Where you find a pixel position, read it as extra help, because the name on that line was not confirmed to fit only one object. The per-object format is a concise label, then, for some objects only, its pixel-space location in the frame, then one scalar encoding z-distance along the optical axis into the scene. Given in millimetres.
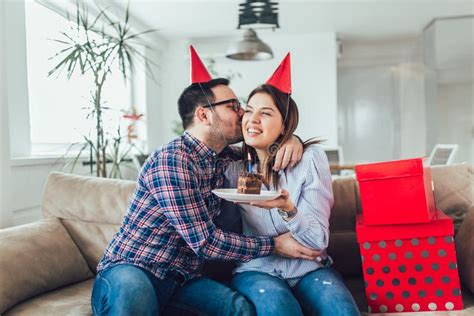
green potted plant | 2766
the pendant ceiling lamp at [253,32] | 2824
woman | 1339
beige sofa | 1563
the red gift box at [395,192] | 1453
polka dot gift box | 1472
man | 1370
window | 3189
